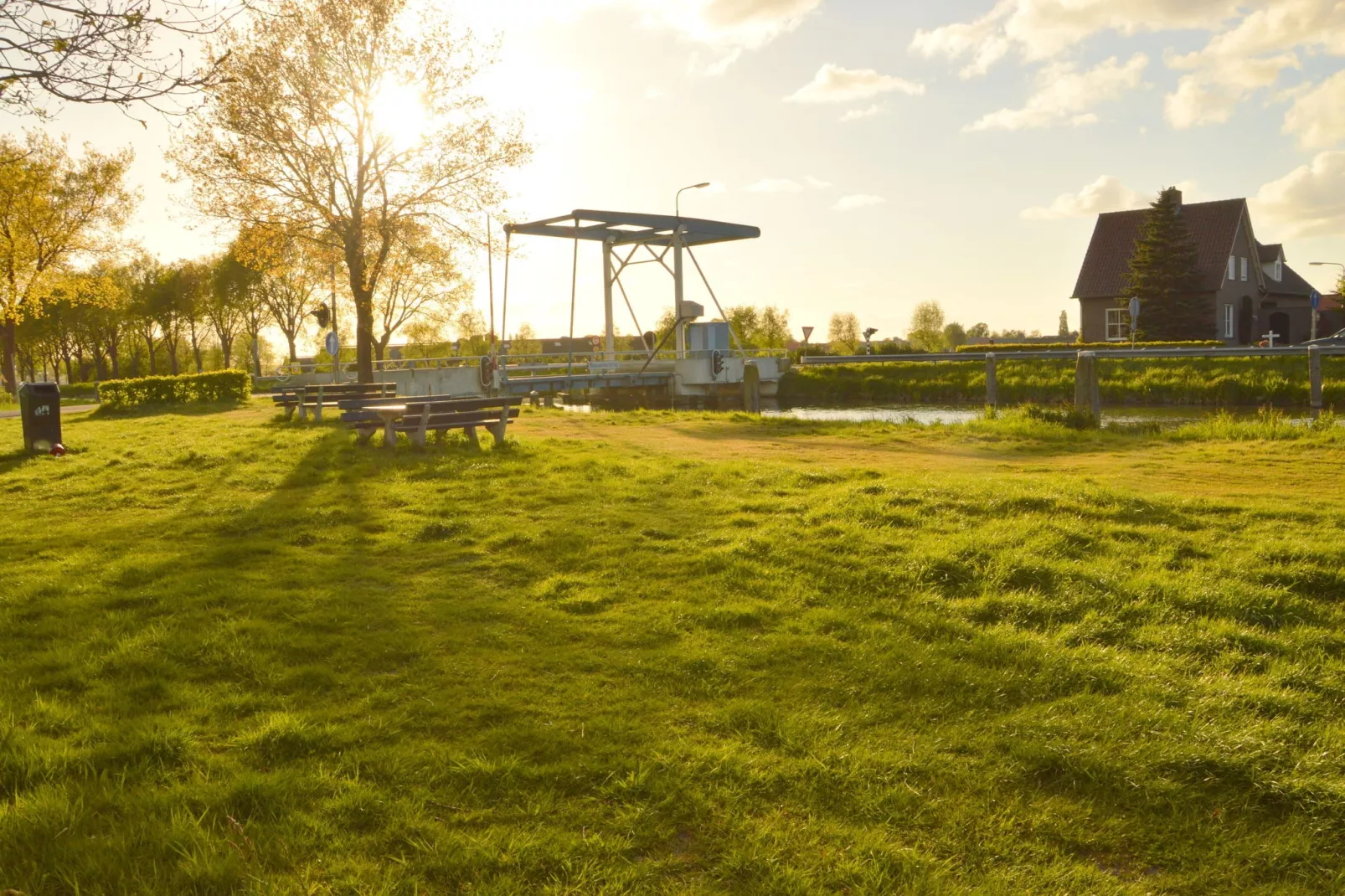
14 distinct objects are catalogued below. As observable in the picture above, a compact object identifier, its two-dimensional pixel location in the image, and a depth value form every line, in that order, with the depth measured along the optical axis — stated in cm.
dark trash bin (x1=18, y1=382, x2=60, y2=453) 1301
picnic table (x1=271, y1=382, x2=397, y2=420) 1847
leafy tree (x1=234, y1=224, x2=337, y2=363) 2134
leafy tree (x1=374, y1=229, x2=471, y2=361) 2283
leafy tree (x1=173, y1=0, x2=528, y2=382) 2017
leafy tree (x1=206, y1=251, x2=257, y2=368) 5716
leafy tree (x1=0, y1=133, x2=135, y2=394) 3497
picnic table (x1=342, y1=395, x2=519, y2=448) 1203
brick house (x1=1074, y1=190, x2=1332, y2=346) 4428
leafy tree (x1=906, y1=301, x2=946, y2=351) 7888
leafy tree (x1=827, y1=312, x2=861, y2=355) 7438
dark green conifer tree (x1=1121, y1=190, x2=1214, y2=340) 4131
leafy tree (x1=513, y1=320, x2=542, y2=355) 5853
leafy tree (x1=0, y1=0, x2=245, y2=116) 664
